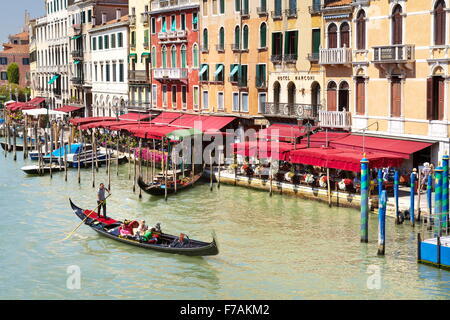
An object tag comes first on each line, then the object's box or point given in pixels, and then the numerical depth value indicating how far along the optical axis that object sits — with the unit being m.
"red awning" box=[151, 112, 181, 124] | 47.48
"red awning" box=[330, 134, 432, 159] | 29.14
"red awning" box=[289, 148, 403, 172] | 28.06
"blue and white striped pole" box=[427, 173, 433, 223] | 24.55
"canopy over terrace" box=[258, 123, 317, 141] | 35.26
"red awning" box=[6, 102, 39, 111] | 69.69
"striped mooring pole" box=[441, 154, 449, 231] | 23.04
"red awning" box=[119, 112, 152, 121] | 50.78
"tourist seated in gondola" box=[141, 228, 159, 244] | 23.33
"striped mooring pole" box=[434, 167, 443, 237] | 22.25
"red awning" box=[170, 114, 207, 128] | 43.81
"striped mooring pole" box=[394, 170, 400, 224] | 25.50
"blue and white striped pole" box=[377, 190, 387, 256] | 21.66
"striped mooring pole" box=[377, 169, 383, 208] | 25.98
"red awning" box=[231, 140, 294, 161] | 32.34
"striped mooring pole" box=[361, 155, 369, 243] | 23.25
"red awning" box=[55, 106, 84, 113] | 65.69
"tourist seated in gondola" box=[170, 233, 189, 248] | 22.44
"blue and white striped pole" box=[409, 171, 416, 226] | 24.69
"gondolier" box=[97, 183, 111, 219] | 27.88
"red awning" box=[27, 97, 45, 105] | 77.75
